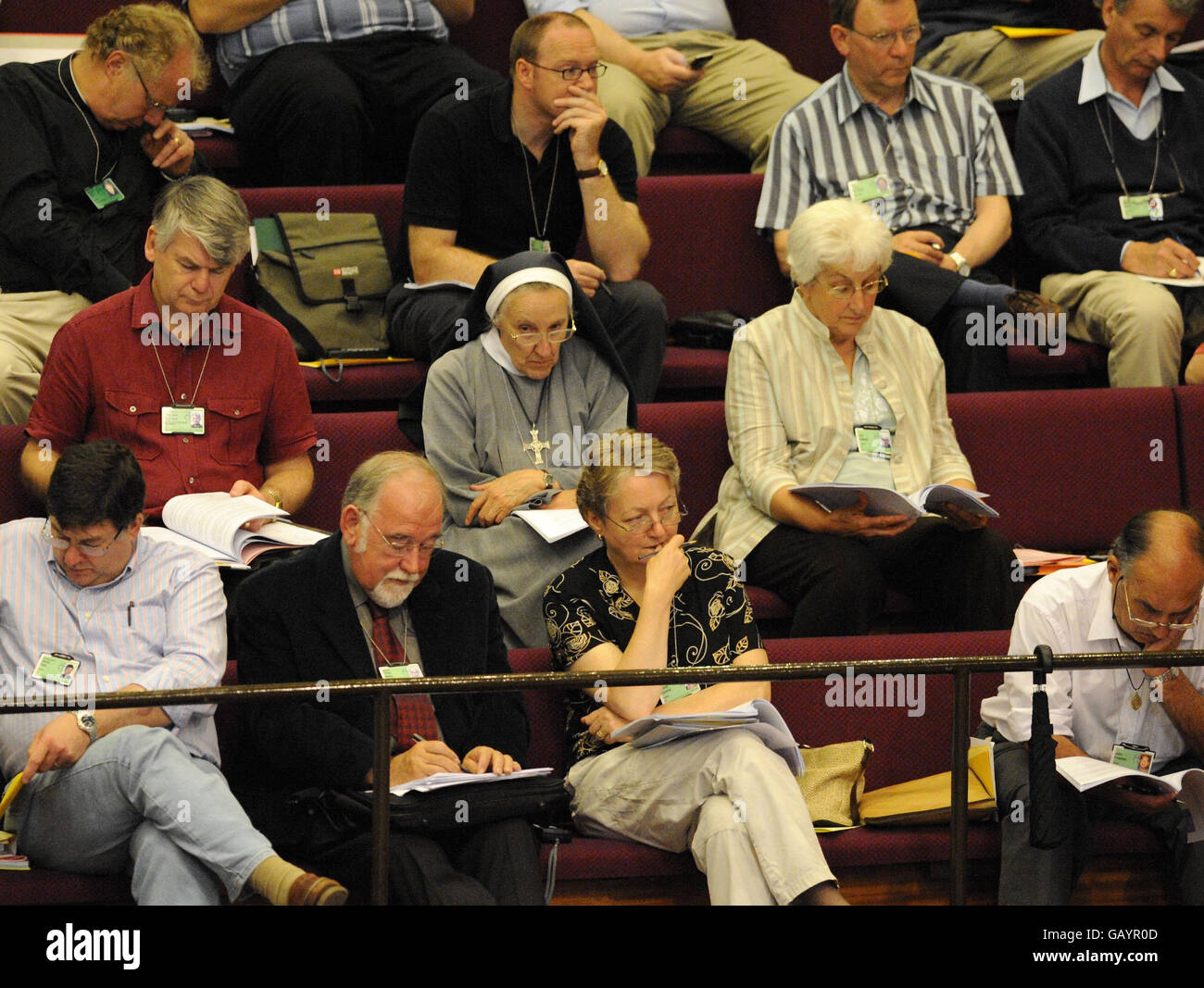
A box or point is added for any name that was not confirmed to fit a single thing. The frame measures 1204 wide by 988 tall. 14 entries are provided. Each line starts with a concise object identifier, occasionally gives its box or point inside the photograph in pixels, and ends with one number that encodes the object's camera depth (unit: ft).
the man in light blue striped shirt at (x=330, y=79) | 24.34
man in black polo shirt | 21.67
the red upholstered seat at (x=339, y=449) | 19.93
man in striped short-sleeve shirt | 23.93
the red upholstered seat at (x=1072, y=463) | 20.83
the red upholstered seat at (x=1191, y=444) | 20.94
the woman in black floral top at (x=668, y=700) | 14.10
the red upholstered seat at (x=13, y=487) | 18.60
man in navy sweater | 23.93
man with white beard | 13.83
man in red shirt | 18.31
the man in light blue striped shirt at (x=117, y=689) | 13.55
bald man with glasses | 14.84
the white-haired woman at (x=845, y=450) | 18.42
